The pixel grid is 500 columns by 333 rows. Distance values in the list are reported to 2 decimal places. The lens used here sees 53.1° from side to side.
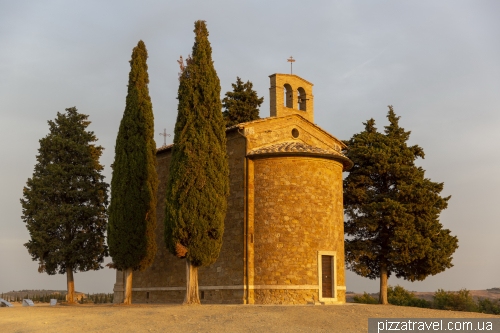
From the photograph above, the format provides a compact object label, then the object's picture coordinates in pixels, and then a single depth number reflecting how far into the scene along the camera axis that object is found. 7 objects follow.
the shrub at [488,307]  26.70
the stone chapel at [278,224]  19.84
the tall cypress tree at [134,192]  20.66
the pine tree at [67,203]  25.30
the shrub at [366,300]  29.48
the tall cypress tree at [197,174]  18.31
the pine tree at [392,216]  24.92
